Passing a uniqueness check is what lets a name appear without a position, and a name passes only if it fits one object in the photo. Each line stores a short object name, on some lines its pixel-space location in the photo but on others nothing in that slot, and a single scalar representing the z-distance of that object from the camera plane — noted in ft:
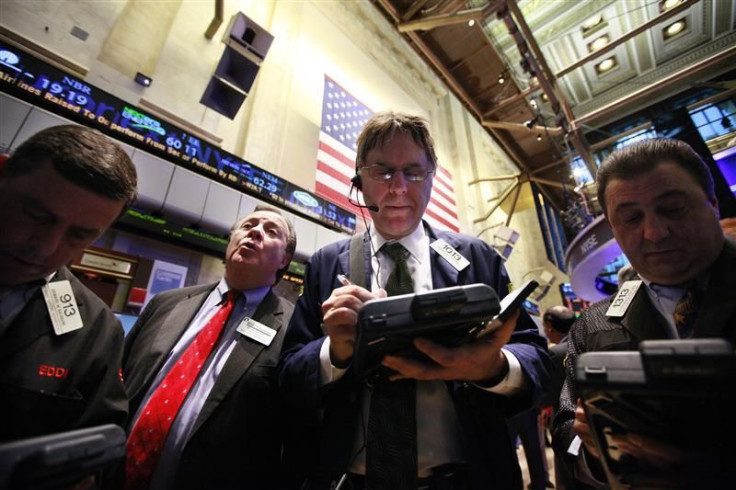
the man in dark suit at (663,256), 2.89
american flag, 13.58
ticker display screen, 6.68
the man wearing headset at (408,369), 2.45
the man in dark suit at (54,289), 2.70
